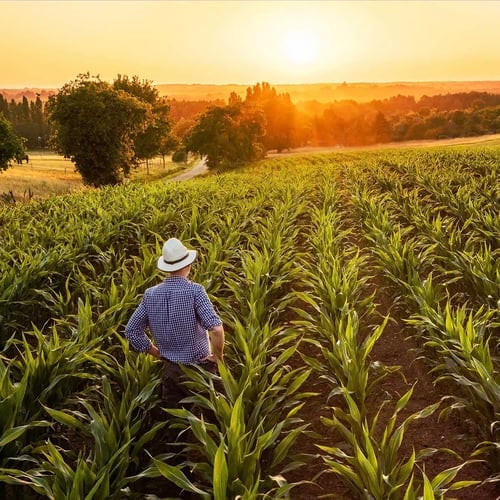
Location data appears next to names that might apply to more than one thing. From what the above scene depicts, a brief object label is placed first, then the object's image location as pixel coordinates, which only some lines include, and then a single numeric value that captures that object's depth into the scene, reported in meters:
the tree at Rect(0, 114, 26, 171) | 32.45
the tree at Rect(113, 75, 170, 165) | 54.94
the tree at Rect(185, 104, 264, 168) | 60.72
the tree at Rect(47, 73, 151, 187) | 37.25
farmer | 4.19
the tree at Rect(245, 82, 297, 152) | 101.94
